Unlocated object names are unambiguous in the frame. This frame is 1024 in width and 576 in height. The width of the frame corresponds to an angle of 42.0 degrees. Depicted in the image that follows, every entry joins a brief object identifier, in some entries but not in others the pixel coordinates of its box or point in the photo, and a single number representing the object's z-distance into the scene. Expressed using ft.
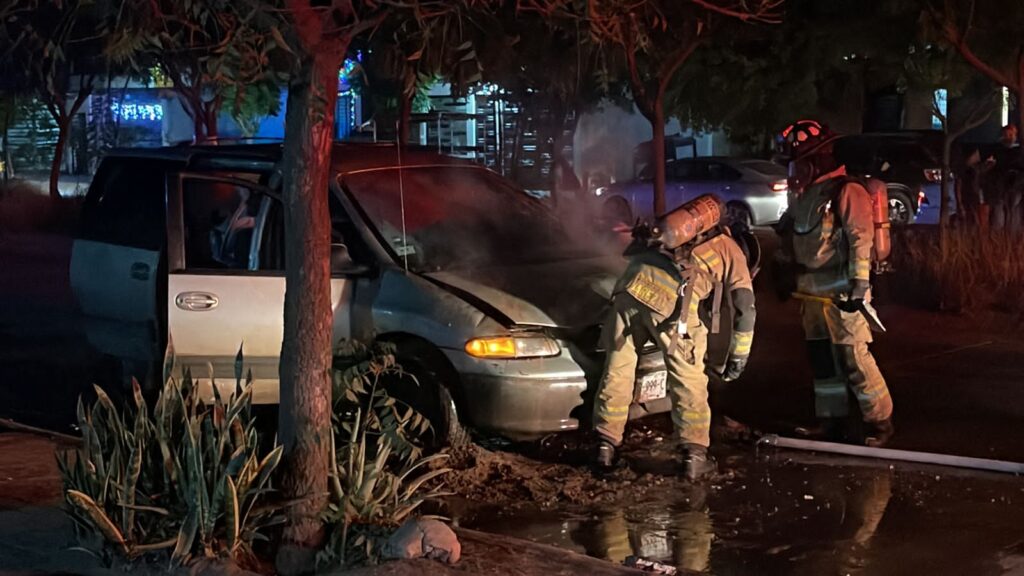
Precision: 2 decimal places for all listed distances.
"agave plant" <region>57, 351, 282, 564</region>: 16.61
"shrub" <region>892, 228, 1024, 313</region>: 38.09
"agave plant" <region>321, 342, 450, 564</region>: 17.02
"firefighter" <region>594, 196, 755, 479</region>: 21.66
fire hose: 22.09
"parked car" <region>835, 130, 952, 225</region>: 70.54
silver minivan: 21.98
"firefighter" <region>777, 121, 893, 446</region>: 24.07
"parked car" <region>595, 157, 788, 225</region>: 71.26
